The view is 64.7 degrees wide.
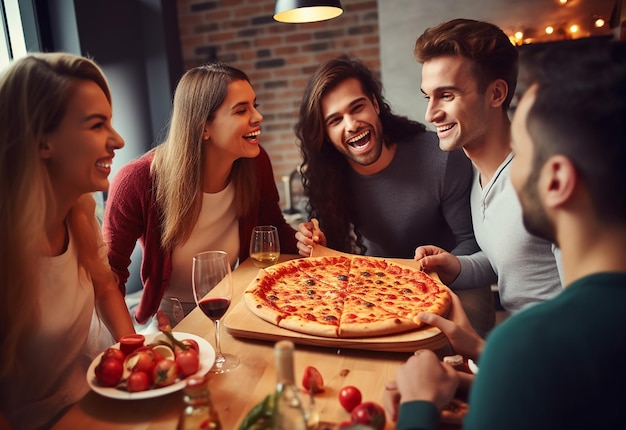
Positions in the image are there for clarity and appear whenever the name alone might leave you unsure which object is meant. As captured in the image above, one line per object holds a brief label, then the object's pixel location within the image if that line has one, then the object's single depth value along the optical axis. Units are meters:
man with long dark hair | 2.42
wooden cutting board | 1.37
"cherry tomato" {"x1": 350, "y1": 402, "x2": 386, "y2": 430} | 0.96
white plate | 1.13
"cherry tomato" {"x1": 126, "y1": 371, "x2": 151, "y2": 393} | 1.14
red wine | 1.29
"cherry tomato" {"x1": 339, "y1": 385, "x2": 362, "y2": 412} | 1.10
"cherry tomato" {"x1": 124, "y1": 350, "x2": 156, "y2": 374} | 1.19
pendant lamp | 2.48
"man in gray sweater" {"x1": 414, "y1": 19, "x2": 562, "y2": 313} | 1.95
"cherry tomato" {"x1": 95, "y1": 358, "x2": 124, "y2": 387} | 1.17
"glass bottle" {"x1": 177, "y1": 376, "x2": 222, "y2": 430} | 0.84
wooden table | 1.11
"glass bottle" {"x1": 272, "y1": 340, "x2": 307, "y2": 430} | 0.80
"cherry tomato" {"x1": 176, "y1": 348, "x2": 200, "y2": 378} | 1.20
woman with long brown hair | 2.14
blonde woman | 1.29
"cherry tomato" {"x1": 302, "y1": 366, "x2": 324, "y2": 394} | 1.16
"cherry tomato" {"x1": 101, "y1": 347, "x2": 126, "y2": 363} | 1.22
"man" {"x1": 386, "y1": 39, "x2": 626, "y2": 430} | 0.72
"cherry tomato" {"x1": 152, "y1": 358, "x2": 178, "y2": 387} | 1.15
